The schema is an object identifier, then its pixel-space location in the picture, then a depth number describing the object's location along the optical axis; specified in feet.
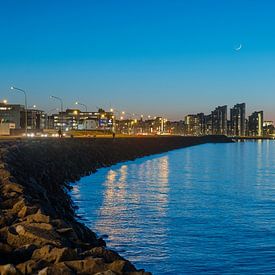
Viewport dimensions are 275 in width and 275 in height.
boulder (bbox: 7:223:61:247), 32.22
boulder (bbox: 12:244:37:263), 29.89
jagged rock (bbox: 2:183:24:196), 50.34
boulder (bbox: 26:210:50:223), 36.81
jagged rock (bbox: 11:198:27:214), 42.27
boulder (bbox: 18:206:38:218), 40.14
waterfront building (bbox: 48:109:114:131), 430.20
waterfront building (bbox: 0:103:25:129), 451.53
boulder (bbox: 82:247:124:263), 30.27
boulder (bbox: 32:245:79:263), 28.07
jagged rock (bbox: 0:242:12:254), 30.81
